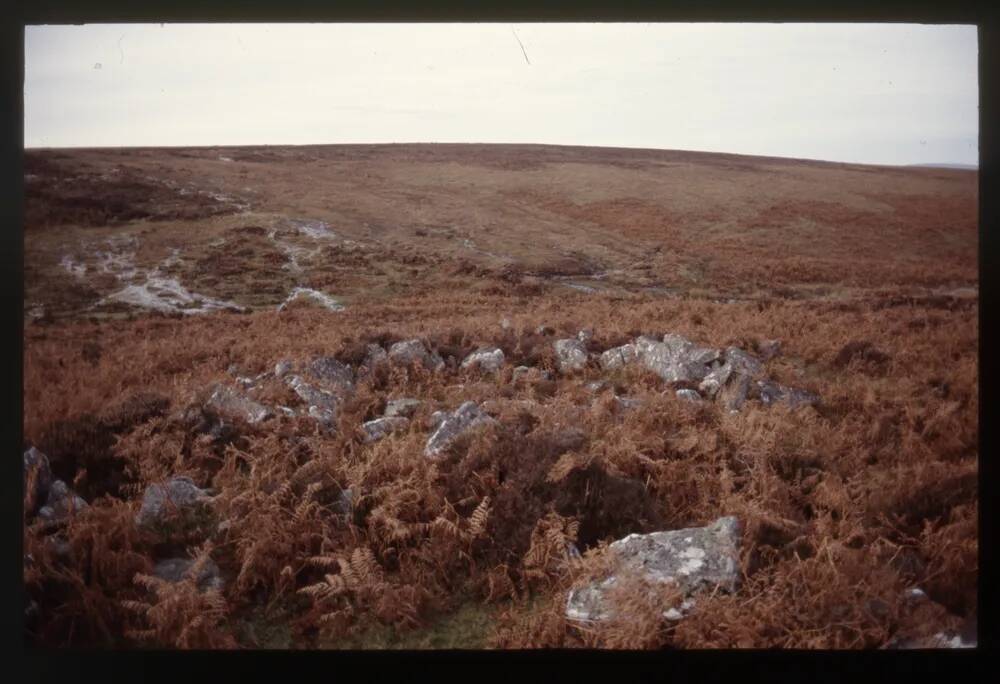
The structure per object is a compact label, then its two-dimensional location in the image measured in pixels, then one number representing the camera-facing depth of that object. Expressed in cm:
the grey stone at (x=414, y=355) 668
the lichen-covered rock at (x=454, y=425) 478
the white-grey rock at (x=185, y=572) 396
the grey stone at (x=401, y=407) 572
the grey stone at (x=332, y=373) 617
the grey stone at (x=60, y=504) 431
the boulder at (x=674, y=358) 658
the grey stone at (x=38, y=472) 438
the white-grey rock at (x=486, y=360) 675
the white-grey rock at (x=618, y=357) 690
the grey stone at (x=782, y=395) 596
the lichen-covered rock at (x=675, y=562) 372
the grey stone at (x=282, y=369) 628
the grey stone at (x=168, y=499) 430
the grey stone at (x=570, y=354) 686
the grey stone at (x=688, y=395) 591
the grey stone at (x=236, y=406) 533
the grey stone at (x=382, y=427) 516
